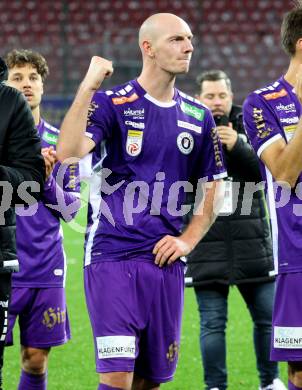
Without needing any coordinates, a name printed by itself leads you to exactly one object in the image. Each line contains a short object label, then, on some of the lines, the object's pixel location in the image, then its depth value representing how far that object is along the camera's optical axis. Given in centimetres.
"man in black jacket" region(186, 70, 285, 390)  1136
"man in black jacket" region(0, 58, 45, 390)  708
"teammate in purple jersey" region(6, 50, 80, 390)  1039
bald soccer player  818
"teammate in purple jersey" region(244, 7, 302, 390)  845
